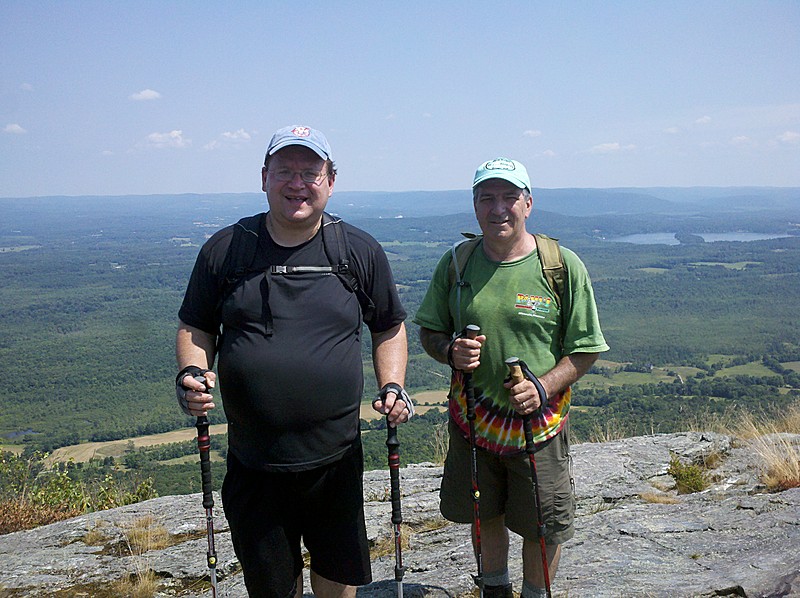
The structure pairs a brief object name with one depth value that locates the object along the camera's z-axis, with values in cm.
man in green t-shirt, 332
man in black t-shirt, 299
